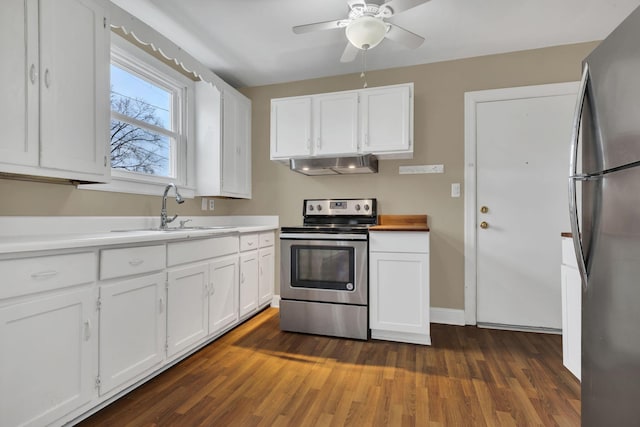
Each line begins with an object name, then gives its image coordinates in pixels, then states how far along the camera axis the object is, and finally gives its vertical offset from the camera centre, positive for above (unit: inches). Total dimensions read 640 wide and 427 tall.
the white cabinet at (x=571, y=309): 69.0 -21.1
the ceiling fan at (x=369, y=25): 74.3 +45.7
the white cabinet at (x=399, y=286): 97.3 -22.1
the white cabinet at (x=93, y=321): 49.4 -20.9
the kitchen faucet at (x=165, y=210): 100.5 +1.1
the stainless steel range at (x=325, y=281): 102.0 -21.7
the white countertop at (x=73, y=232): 52.2 -4.5
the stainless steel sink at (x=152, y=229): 91.3 -4.8
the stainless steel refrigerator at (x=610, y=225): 38.3 -1.6
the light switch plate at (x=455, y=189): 118.2 +8.9
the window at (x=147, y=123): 94.1 +29.8
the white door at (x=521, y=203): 109.8 +3.7
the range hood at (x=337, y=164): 112.4 +17.6
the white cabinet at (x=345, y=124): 110.3 +32.1
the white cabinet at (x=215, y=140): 121.7 +28.0
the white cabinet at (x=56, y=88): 58.6 +24.9
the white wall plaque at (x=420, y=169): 120.3 +16.6
